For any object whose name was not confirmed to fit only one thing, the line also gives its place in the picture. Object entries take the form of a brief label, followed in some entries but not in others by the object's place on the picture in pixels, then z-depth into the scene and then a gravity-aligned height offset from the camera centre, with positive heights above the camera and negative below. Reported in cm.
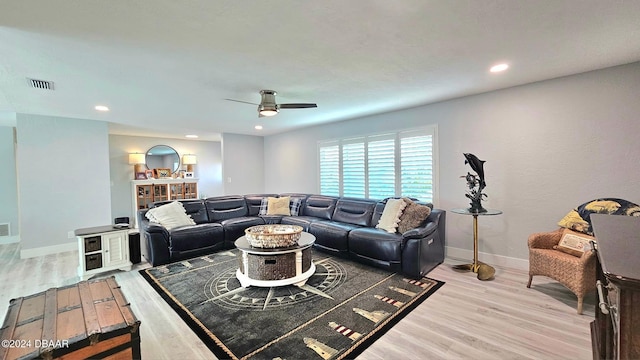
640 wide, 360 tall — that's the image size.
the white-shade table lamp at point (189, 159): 802 +57
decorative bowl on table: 305 -74
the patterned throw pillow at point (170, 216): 418 -63
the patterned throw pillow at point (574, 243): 258 -74
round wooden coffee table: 299 -106
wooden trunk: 134 -86
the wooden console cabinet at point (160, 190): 698 -36
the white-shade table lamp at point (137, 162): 709 +45
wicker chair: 239 -93
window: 435 +17
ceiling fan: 326 +89
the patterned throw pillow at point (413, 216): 366 -62
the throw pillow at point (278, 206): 540 -64
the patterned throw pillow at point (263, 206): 546 -64
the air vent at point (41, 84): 296 +113
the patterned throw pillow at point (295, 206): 547 -65
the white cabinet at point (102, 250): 348 -99
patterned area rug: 205 -132
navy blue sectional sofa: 342 -87
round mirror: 760 +60
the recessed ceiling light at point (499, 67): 275 +114
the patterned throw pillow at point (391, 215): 378 -63
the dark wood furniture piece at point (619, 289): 79 -39
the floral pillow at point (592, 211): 255 -42
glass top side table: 321 -123
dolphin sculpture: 340 +10
